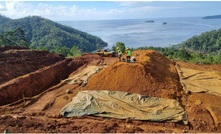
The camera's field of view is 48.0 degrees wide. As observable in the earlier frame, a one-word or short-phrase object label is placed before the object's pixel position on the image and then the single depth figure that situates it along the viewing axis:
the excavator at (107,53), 24.65
